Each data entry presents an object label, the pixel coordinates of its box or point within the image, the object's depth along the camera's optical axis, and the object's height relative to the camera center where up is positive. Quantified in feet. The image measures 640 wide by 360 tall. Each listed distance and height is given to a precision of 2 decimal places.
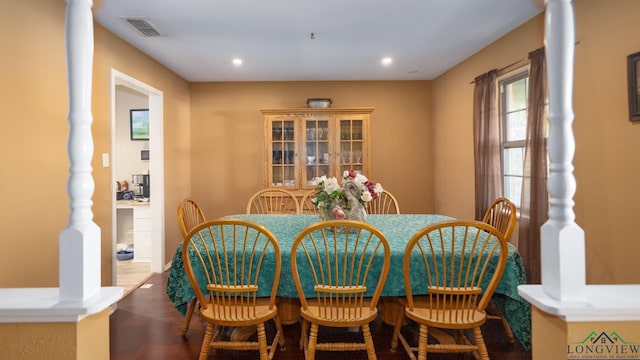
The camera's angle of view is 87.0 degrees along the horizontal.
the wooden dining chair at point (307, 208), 13.71 -1.19
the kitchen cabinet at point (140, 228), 13.87 -1.94
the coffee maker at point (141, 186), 15.34 -0.21
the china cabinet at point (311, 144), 14.35 +1.51
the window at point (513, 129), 10.13 +1.49
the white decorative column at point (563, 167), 3.48 +0.10
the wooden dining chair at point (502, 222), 6.81 -1.04
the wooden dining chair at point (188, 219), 7.59 -0.95
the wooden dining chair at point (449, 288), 5.63 -1.93
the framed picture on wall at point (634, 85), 6.23 +1.70
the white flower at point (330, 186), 7.77 -0.15
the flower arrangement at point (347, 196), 7.80 -0.39
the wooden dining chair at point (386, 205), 14.73 -1.21
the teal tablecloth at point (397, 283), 6.19 -1.98
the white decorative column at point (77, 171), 3.63 +0.12
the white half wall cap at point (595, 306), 3.38 -1.31
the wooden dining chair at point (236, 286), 5.85 -1.92
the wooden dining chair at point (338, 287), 5.63 -1.91
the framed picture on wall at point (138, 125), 15.70 +2.62
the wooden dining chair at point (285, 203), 14.10 -0.98
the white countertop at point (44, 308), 3.54 -1.33
